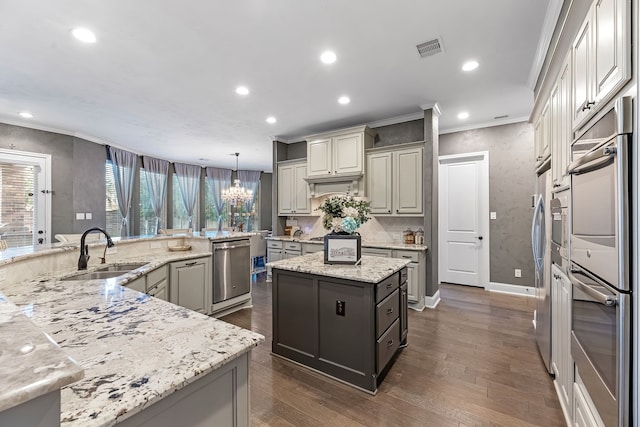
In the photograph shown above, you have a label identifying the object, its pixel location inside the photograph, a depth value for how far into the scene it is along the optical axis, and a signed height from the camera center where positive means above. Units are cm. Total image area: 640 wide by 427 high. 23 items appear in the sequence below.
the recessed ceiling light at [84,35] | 229 +154
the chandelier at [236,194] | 663 +52
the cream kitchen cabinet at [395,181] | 415 +54
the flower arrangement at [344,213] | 250 +2
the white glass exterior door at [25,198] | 429 +29
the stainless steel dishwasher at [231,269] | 363 -74
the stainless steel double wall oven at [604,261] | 100 -19
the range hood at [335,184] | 464 +56
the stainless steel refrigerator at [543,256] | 227 -36
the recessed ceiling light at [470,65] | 287 +159
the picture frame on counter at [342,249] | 250 -31
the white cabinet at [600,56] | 105 +72
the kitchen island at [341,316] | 212 -85
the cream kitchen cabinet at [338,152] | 450 +110
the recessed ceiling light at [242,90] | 341 +159
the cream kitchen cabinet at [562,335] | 172 -83
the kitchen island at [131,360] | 61 -46
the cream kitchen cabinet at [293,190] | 533 +51
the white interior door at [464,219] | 476 -6
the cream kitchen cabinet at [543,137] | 230 +72
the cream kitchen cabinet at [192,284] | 309 -81
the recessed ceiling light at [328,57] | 267 +158
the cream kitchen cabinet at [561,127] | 176 +62
